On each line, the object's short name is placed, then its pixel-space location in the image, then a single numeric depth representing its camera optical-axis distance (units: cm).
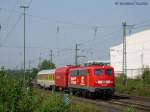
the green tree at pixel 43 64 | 13338
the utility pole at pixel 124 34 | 6155
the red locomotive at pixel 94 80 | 3966
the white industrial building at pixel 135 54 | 9256
